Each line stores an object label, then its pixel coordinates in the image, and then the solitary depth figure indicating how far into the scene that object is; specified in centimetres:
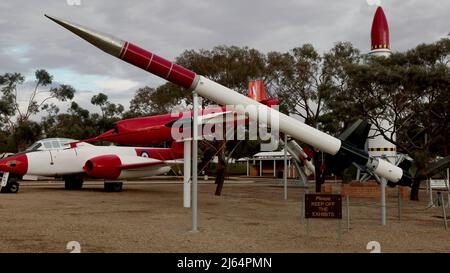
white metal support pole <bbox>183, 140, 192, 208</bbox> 1644
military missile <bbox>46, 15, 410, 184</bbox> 1095
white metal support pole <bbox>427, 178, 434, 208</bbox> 1811
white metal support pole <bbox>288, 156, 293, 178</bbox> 5420
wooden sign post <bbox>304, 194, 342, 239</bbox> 998
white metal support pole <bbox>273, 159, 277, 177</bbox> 5784
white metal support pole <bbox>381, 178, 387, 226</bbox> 1262
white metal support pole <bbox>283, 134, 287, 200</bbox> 2172
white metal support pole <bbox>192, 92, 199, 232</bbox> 1061
